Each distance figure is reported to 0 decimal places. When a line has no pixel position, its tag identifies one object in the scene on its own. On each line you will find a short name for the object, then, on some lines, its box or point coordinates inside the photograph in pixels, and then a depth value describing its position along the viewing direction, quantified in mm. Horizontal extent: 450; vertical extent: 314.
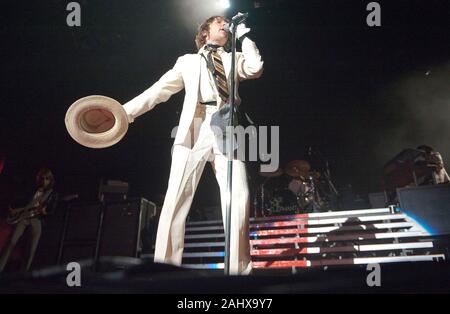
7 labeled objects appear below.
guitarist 5281
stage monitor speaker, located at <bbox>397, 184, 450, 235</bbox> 3484
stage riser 3494
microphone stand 1798
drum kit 6512
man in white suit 2252
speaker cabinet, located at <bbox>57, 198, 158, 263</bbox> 4605
